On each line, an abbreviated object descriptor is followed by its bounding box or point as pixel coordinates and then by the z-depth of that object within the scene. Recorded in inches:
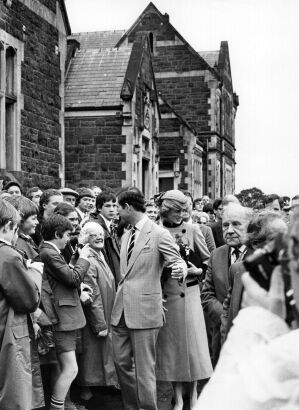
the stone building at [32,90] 576.4
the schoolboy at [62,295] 266.8
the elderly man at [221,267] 249.9
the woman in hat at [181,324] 298.8
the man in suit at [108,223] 344.2
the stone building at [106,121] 772.6
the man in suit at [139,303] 268.2
